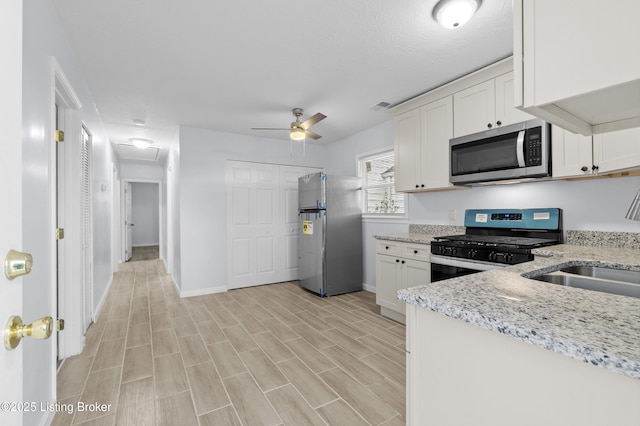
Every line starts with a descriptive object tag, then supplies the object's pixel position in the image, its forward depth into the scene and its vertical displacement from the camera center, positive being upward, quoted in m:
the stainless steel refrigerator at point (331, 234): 4.16 -0.33
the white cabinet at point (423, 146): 2.94 +0.73
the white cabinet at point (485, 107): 2.43 +0.96
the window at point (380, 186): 4.10 +0.40
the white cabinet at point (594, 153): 1.79 +0.40
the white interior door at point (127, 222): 7.34 -0.27
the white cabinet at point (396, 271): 2.90 -0.64
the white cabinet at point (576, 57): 0.57 +0.34
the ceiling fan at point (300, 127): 3.17 +1.00
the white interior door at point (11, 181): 0.58 +0.07
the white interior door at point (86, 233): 2.83 -0.21
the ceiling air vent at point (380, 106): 3.42 +1.31
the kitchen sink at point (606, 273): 1.38 -0.31
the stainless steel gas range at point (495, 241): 2.21 -0.25
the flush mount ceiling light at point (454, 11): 1.76 +1.28
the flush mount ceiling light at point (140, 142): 4.78 +1.20
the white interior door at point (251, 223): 4.61 -0.18
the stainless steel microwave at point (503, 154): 2.22 +0.50
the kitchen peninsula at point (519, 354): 0.54 -0.33
